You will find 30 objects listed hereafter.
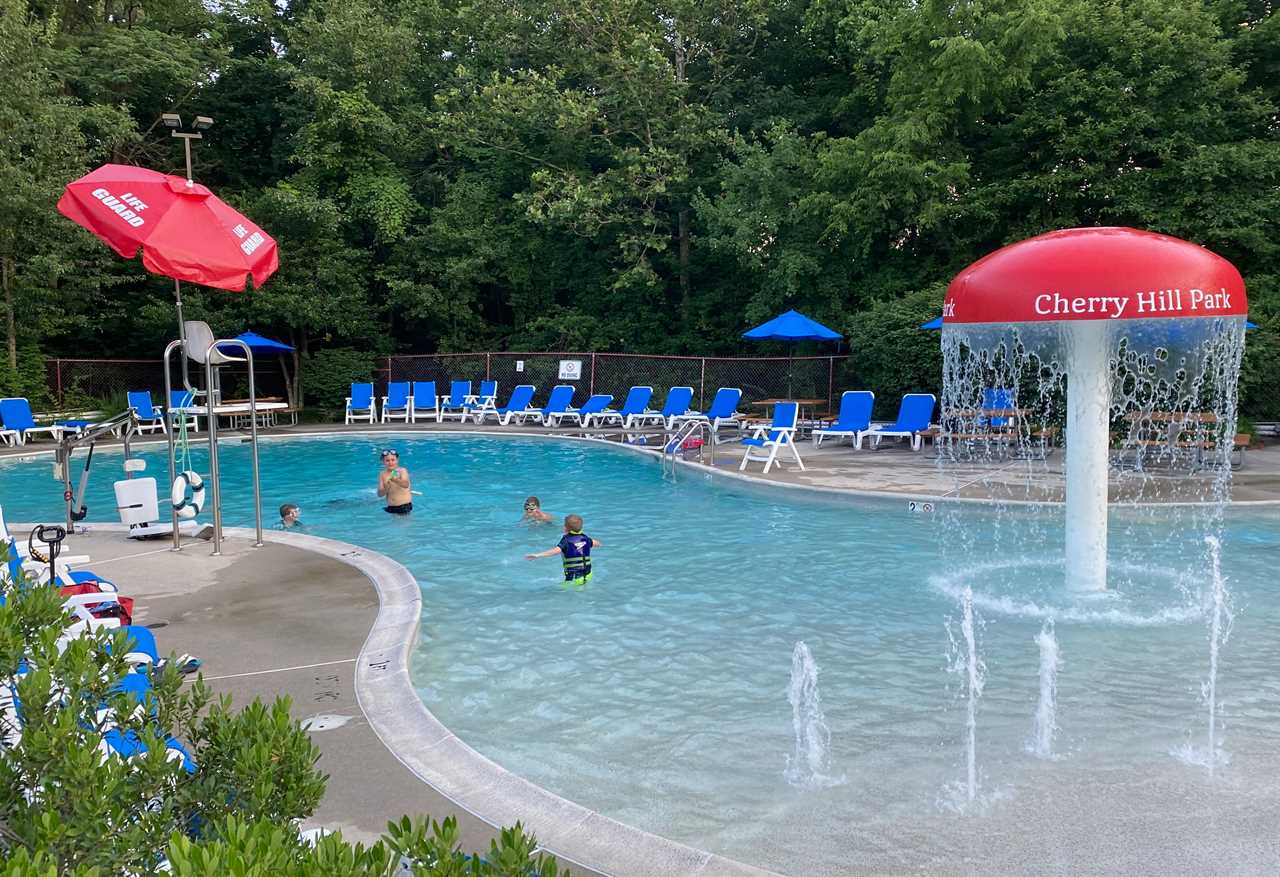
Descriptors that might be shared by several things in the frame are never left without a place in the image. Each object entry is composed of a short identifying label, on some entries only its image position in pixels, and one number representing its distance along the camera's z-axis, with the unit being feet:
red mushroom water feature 20.49
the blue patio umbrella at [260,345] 78.02
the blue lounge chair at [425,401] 83.46
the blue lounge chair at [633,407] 71.72
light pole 26.71
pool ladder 50.70
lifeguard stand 27.20
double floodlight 26.68
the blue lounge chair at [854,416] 56.90
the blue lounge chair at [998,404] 52.60
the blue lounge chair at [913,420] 54.95
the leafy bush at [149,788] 6.20
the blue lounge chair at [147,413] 74.02
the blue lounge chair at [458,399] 82.17
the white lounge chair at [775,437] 46.91
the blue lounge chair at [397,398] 83.35
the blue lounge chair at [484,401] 80.23
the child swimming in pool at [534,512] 36.19
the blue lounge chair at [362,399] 83.97
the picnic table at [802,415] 64.57
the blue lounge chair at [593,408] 73.82
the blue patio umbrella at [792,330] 65.80
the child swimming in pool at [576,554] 27.27
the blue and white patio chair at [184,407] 28.37
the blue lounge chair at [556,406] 75.66
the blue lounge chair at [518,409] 77.66
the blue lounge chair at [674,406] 69.10
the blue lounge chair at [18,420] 66.33
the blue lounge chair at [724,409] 65.92
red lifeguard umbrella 23.71
